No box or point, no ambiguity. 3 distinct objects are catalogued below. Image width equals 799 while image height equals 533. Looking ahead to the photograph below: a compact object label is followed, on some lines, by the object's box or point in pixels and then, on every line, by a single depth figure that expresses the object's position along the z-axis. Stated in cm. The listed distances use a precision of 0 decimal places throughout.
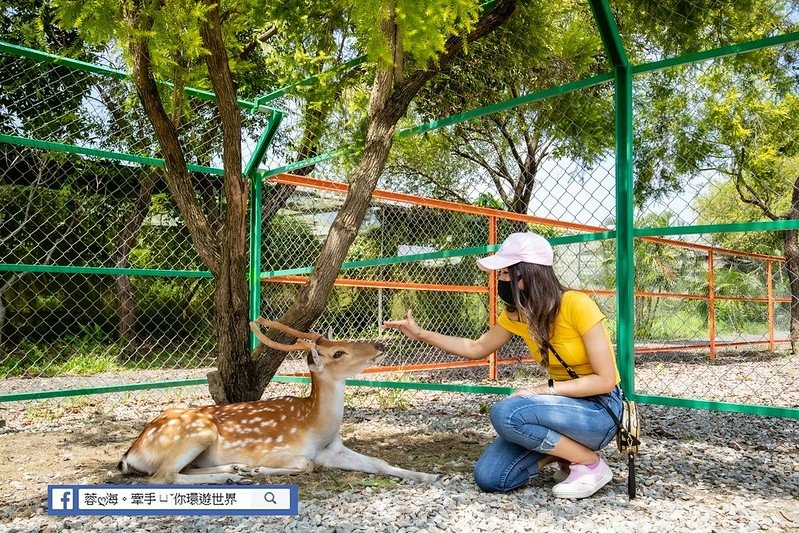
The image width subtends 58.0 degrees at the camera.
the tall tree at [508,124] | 539
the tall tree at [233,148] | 386
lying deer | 325
